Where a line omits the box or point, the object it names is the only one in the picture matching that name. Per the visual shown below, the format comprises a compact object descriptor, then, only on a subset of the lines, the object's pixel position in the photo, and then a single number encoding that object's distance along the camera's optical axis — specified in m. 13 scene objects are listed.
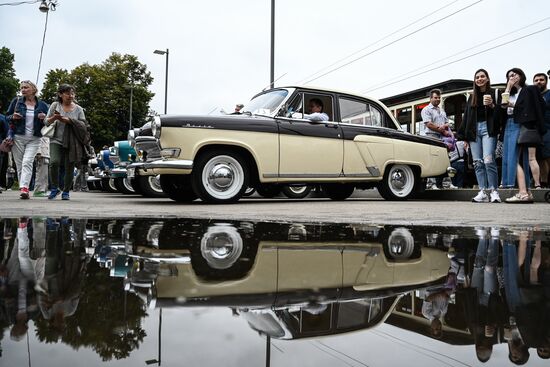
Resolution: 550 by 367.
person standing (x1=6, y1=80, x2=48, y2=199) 7.09
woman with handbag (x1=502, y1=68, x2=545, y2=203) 6.31
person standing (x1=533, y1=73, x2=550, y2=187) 7.74
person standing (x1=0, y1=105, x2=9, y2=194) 9.38
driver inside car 7.04
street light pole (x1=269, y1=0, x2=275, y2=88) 13.89
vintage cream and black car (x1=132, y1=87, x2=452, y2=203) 6.05
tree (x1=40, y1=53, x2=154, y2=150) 37.50
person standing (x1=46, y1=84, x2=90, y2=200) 6.86
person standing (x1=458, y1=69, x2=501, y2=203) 6.74
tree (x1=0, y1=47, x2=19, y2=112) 45.55
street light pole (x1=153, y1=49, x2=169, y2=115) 20.32
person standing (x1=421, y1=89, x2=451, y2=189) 8.71
